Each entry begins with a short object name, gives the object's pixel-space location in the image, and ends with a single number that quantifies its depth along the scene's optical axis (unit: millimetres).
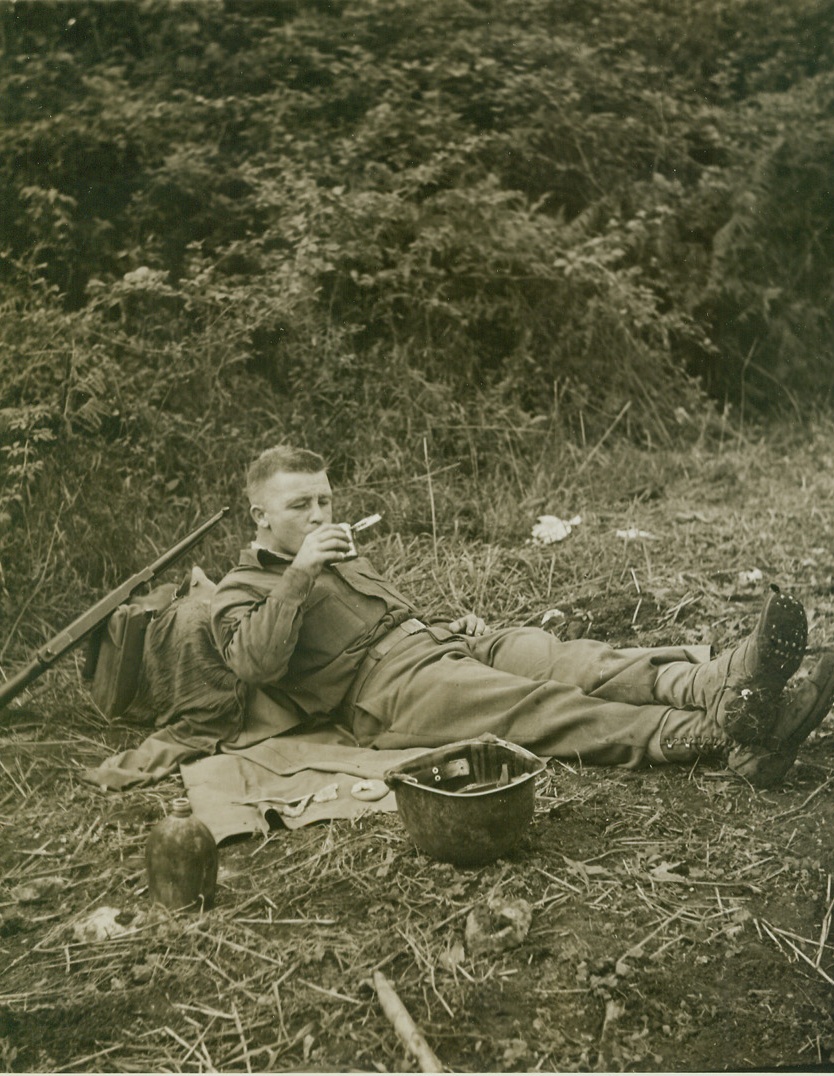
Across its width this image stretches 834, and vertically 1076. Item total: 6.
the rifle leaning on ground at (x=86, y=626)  3062
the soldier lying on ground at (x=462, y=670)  2893
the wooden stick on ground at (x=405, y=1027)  2064
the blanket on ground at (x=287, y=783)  2914
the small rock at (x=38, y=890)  2602
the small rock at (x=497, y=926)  2348
